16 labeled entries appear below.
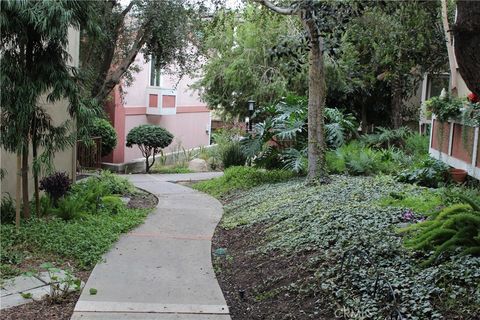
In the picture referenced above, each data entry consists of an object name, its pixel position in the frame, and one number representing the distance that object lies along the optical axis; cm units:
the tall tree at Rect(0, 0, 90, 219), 573
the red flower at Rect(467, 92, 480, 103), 802
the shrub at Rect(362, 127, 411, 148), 1400
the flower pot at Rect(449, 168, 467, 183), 831
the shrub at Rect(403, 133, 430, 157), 1180
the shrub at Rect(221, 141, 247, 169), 1405
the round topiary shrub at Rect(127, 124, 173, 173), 1549
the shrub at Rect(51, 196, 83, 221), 682
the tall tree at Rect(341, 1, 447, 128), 1178
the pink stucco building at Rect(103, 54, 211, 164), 1669
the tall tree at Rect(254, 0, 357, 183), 899
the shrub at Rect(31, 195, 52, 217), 698
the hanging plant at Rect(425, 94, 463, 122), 864
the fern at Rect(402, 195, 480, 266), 412
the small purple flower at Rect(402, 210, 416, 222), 538
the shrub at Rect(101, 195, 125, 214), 777
